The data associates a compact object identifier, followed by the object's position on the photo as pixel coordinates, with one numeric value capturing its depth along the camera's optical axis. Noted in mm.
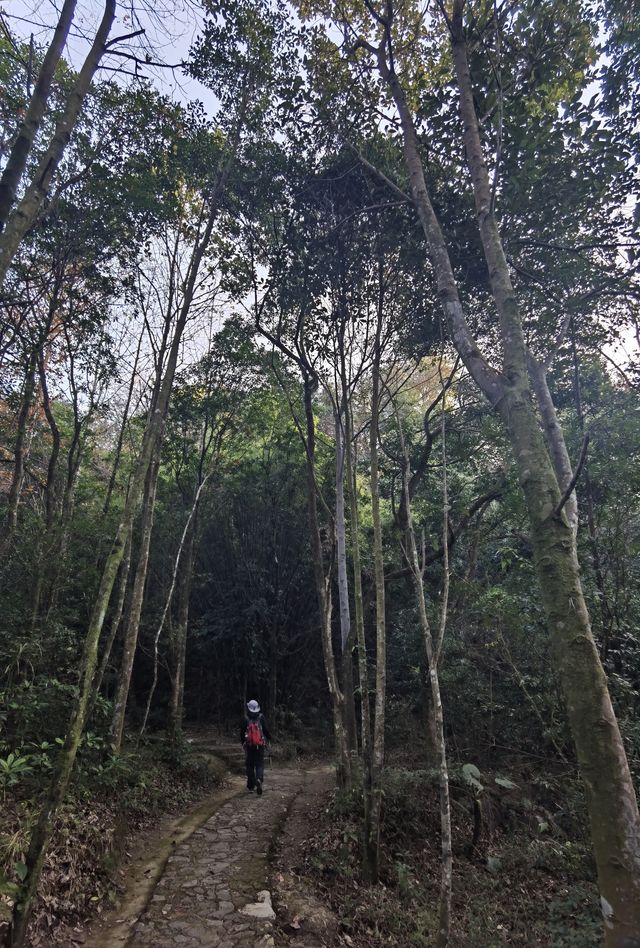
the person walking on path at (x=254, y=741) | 8704
